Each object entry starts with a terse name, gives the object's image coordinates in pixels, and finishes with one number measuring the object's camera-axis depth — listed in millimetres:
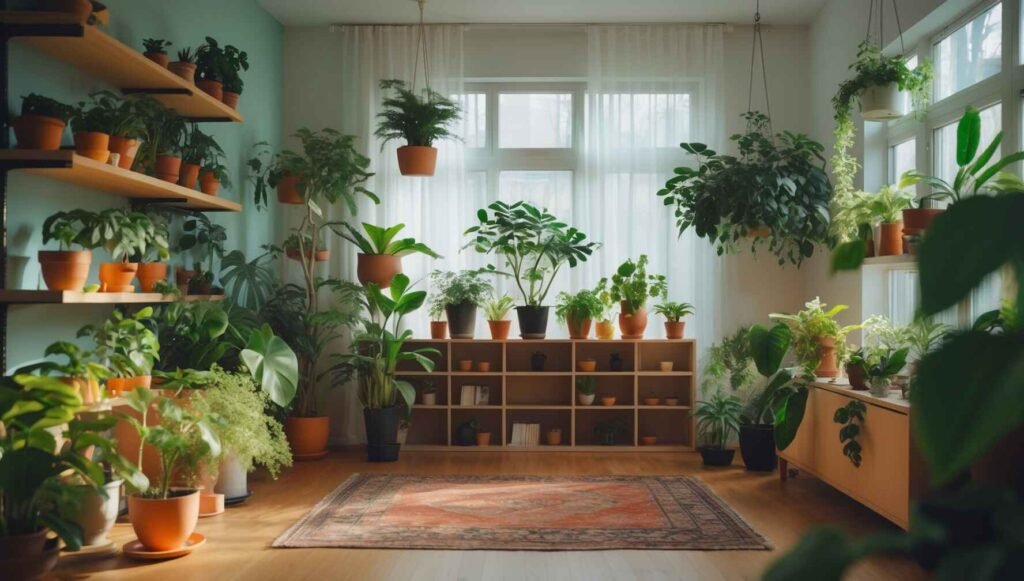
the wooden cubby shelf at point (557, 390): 6336
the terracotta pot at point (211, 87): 4676
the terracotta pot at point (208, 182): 4723
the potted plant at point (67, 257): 3402
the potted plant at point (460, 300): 6094
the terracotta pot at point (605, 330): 6164
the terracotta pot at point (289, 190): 5801
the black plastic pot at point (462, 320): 6132
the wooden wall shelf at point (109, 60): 3299
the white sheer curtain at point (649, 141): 6383
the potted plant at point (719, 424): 5621
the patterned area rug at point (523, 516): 3787
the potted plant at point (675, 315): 6133
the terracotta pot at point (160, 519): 3510
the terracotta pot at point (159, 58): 4102
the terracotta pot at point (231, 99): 4879
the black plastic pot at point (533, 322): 6141
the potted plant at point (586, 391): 6160
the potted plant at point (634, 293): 6074
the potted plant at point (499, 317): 6191
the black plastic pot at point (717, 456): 5609
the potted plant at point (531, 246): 6020
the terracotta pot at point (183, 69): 4323
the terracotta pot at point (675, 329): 6156
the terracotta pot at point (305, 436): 5805
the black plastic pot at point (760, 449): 5469
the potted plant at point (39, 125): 3283
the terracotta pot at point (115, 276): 3787
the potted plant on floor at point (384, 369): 5781
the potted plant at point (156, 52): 4102
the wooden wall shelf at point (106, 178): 3244
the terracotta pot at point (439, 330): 6254
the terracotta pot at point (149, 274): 4094
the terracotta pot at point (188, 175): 4438
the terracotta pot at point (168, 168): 4191
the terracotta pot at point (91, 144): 3469
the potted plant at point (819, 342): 4766
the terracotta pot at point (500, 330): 6191
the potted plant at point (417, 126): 5844
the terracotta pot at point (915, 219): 4098
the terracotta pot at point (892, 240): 4520
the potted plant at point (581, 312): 6117
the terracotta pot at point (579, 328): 6152
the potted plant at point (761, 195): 5395
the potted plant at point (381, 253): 5973
